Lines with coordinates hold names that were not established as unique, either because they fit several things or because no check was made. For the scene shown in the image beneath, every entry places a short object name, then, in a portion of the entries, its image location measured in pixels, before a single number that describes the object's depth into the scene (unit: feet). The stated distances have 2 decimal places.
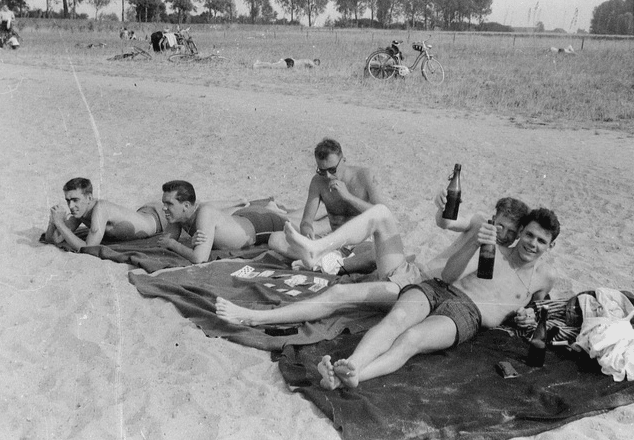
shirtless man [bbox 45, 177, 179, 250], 18.17
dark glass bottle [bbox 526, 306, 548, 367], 13.12
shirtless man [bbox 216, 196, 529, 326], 14.24
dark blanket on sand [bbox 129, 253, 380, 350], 13.97
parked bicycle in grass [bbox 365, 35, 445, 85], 53.31
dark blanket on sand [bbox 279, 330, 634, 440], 11.14
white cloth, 12.50
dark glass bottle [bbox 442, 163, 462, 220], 14.12
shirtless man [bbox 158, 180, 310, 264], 17.58
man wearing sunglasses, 17.44
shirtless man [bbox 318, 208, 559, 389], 11.99
